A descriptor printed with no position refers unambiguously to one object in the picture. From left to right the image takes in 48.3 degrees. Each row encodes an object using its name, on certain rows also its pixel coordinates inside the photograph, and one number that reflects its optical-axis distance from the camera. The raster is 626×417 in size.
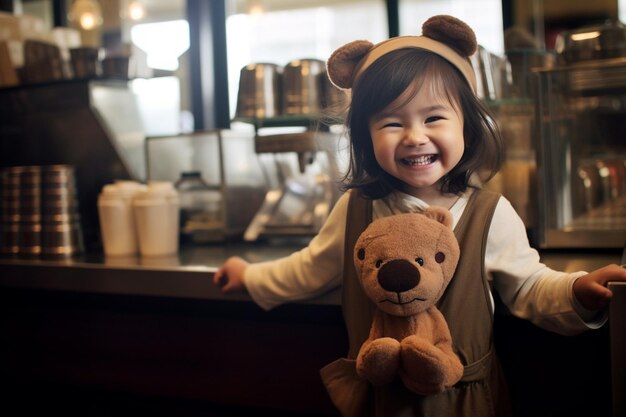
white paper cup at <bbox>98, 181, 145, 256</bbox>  1.80
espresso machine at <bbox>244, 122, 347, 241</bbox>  1.75
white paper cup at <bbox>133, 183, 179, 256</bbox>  1.76
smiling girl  1.01
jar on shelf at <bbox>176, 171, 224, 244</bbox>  1.94
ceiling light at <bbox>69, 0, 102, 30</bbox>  2.66
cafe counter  1.22
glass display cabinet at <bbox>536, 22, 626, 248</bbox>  1.40
